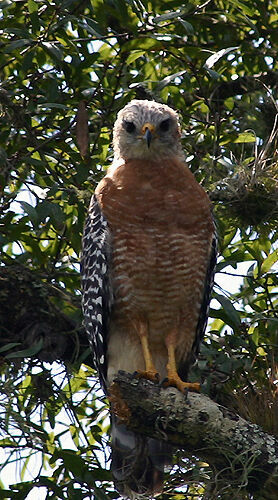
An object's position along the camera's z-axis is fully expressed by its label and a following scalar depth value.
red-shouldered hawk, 10.73
